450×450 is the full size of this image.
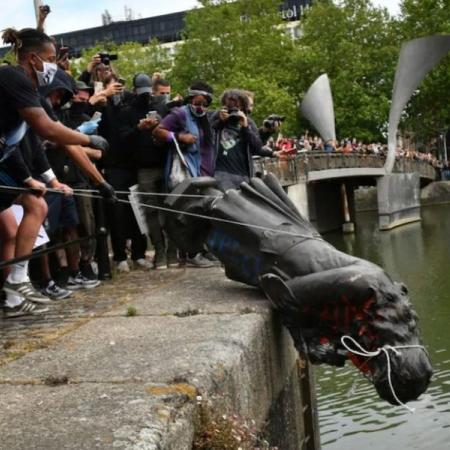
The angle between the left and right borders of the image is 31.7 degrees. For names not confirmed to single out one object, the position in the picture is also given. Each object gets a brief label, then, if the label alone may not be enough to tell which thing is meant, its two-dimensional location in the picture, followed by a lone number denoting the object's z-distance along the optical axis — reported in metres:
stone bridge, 25.88
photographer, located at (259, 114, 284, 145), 7.68
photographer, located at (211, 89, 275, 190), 6.83
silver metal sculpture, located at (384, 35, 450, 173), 30.23
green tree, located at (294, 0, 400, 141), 45.38
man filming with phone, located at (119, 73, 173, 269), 6.68
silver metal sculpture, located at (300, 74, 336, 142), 38.03
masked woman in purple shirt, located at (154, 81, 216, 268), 6.54
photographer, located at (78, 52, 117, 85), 6.76
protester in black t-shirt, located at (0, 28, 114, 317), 4.31
